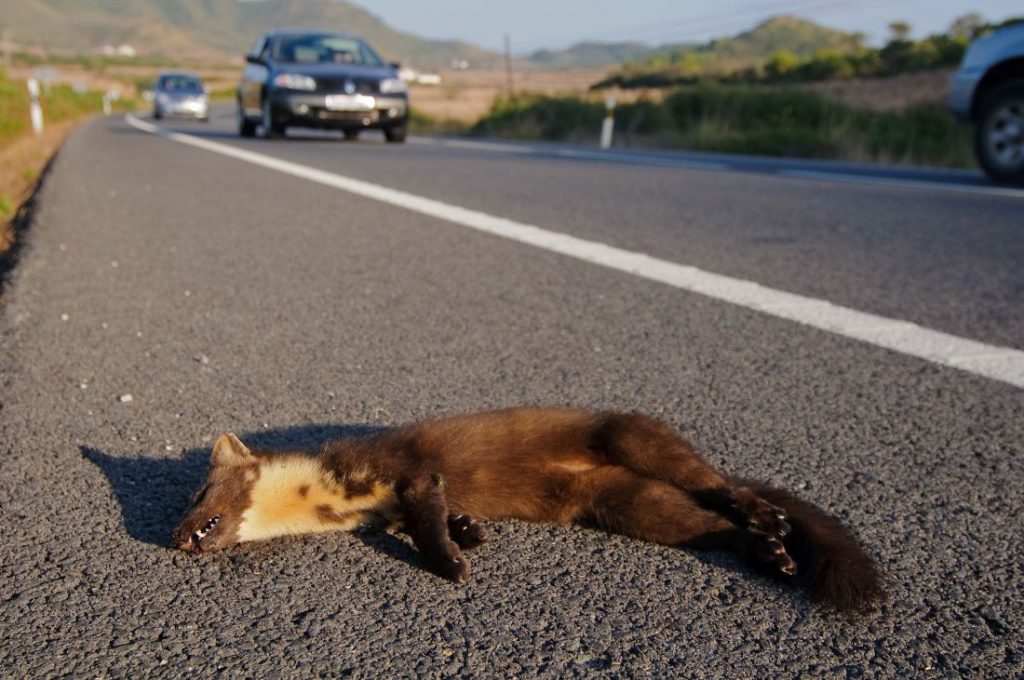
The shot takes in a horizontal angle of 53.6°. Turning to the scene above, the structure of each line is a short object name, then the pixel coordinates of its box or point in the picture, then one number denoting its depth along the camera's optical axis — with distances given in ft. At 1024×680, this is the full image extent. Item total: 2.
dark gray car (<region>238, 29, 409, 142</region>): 50.60
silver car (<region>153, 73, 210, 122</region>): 106.63
